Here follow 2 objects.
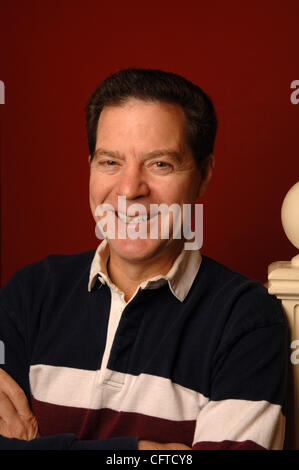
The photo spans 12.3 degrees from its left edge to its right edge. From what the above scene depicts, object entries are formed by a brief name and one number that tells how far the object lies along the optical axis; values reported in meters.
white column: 1.56
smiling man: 1.54
